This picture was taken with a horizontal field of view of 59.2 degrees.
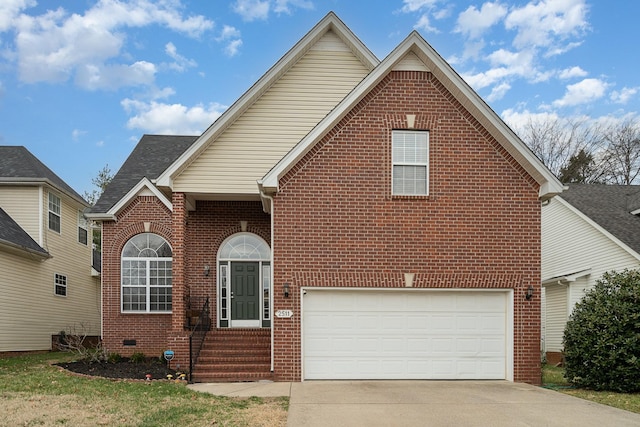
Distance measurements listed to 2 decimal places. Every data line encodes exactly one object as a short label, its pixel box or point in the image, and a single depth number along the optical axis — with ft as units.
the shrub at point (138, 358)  48.91
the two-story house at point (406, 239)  38.58
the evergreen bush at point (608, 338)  36.22
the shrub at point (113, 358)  48.67
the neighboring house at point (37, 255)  59.00
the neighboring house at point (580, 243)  61.00
